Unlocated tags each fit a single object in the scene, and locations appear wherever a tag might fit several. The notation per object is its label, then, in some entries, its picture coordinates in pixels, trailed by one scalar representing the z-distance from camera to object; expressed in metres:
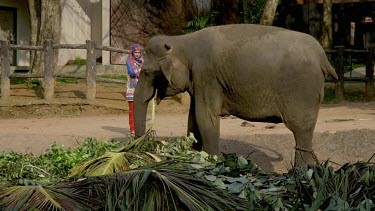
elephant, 8.28
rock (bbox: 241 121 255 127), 13.80
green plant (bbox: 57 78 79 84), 20.09
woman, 11.96
